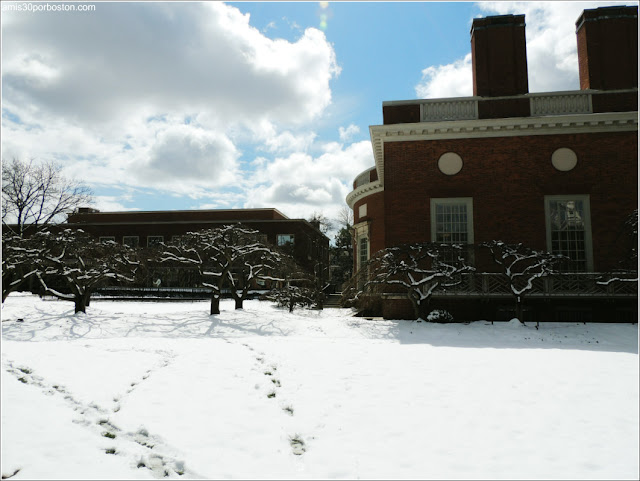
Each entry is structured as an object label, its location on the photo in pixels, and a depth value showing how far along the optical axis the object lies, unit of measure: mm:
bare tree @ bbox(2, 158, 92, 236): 36094
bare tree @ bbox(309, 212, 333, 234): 55206
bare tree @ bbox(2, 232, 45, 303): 14703
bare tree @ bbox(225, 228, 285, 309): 17547
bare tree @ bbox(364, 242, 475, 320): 13781
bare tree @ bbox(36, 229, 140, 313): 15398
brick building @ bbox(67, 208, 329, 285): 41250
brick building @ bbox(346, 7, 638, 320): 15203
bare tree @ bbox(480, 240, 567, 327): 13195
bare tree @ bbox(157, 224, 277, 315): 15836
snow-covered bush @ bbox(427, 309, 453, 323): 13828
